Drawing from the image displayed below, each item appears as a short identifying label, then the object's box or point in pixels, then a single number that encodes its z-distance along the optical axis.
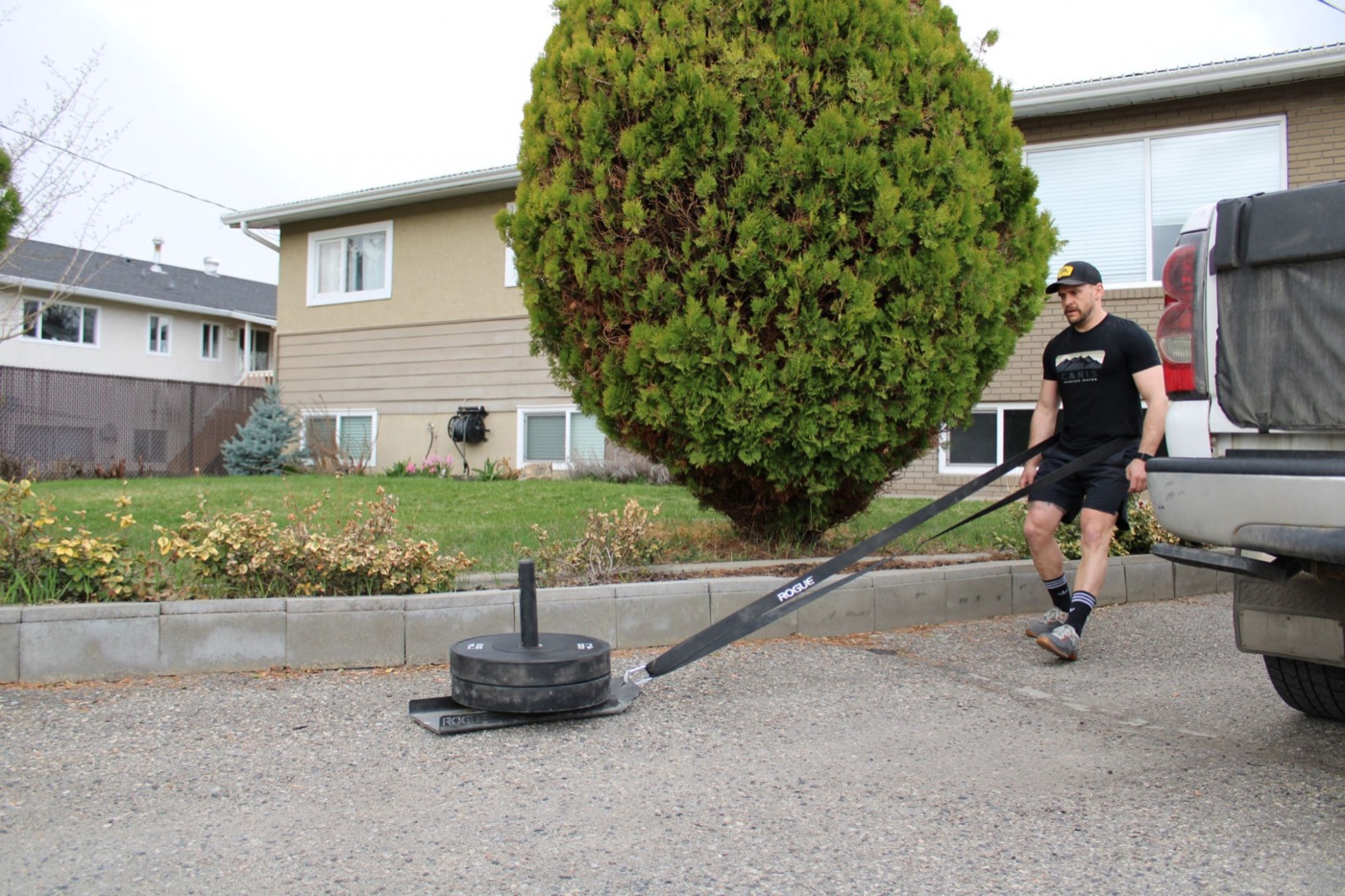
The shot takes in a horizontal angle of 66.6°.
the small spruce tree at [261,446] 16.27
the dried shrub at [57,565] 4.53
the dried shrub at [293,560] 4.72
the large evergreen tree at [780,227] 5.37
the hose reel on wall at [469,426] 15.70
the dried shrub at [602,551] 5.39
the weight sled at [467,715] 3.61
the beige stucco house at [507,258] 10.77
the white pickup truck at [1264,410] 2.74
